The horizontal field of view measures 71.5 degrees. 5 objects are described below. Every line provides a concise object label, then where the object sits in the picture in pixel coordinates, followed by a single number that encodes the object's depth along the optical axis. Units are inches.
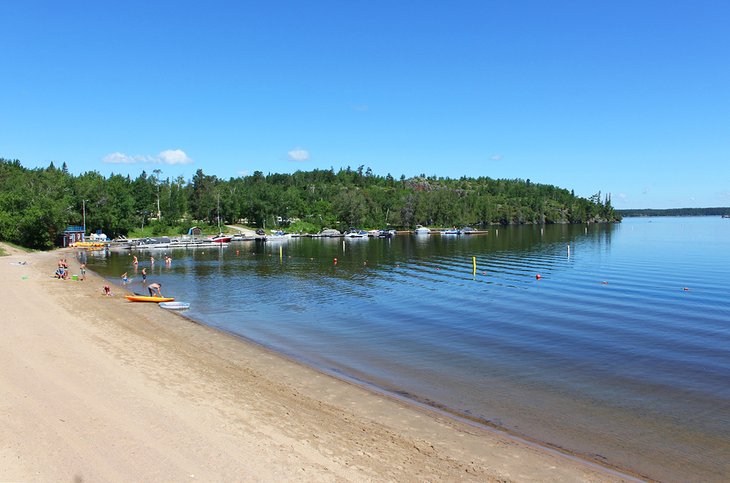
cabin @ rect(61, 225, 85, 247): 4311.0
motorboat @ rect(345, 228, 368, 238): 6284.5
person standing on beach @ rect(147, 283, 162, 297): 1721.2
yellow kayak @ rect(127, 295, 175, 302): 1633.9
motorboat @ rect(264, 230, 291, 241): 5718.5
